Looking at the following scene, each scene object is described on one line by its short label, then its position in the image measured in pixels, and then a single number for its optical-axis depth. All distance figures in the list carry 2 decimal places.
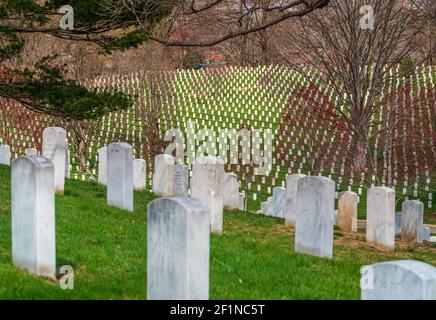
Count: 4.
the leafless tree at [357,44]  21.52
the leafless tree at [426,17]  22.70
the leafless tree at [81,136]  25.23
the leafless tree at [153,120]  23.42
